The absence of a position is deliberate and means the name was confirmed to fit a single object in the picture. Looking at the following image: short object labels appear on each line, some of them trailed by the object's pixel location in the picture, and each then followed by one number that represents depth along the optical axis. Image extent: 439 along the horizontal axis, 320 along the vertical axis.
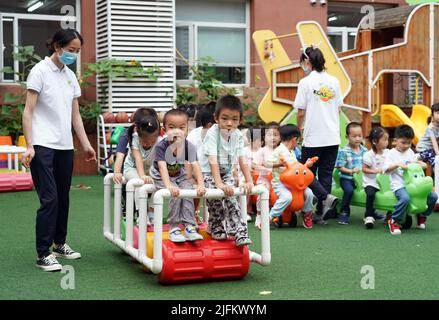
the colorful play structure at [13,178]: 10.51
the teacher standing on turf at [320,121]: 7.57
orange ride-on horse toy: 7.29
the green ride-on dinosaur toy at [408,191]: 7.06
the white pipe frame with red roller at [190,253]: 4.68
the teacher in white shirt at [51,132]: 5.21
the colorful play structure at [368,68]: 11.91
